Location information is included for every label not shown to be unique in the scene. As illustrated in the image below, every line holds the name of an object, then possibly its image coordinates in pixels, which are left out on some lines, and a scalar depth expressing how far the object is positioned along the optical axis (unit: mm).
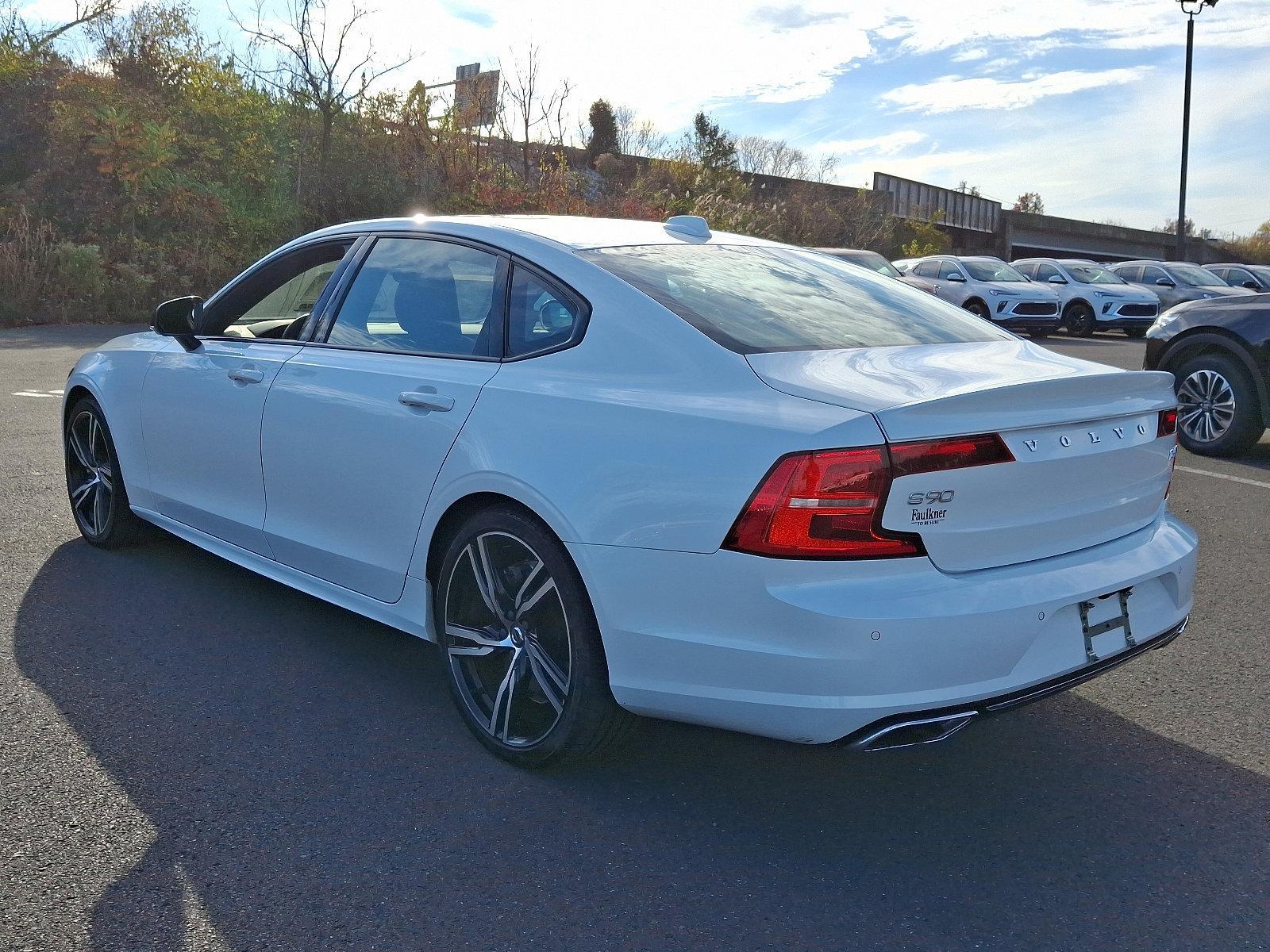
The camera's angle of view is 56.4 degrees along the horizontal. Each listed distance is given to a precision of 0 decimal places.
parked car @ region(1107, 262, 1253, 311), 27359
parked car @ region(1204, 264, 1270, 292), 30750
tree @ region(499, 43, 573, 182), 27969
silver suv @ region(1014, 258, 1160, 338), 25188
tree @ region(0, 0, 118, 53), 28344
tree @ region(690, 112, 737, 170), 45931
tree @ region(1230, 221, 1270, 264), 79688
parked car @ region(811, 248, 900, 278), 16438
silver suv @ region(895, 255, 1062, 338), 22984
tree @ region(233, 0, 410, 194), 27578
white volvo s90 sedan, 2625
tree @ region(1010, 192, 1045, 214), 80562
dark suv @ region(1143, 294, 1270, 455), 8633
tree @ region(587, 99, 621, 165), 44375
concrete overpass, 53250
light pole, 37875
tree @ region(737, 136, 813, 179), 49500
